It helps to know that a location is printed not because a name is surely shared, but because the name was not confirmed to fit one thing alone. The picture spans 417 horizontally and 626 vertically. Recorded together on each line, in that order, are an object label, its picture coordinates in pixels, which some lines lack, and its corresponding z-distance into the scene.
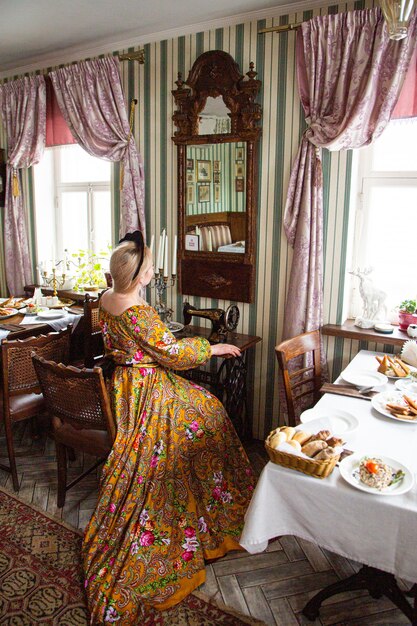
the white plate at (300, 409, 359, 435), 1.76
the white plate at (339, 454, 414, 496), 1.37
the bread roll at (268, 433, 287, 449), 1.52
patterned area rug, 1.88
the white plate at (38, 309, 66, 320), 3.31
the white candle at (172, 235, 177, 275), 3.01
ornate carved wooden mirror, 2.99
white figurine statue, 2.79
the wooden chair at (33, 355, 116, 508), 2.13
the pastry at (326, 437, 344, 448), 1.55
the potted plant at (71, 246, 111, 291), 4.11
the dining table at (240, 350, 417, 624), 1.35
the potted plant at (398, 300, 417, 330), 2.74
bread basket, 1.42
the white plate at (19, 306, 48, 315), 3.44
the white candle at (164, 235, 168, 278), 3.13
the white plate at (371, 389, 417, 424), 1.87
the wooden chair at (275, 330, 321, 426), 2.29
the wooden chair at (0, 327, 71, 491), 2.48
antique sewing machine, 2.84
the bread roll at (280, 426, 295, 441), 1.58
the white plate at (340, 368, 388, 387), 2.16
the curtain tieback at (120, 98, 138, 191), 3.44
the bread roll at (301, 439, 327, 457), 1.50
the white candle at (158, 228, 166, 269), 2.92
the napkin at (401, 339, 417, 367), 2.40
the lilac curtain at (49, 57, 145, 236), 3.44
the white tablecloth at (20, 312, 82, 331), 3.22
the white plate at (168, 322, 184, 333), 3.05
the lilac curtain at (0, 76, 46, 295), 3.92
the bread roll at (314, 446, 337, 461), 1.44
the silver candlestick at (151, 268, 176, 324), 3.04
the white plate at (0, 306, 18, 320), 3.32
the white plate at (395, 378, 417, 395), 2.13
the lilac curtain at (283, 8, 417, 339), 2.45
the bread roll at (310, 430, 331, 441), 1.59
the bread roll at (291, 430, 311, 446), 1.57
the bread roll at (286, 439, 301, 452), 1.51
